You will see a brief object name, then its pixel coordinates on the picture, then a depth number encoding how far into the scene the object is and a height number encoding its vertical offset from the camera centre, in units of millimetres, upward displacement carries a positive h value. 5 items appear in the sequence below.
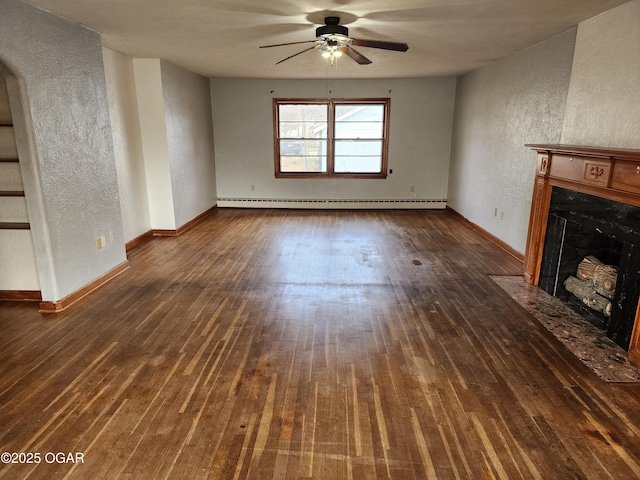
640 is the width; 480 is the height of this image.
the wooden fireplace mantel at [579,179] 2705 -274
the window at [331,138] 7734 +104
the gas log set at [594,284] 3111 -1139
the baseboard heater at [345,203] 8039 -1192
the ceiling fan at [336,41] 3350 +872
